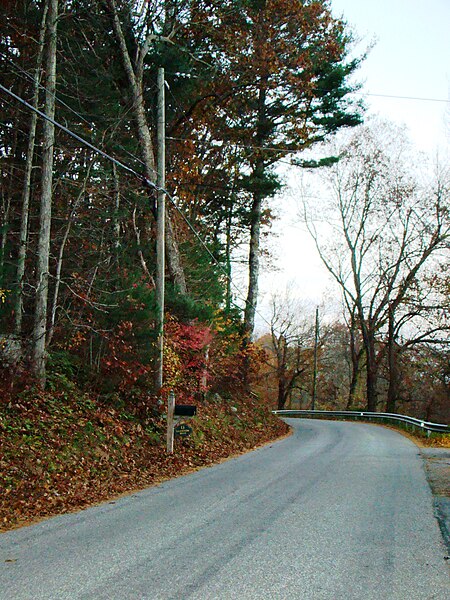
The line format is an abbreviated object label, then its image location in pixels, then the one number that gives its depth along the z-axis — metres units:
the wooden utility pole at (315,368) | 46.52
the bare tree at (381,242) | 34.75
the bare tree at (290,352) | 53.66
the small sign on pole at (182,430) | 13.96
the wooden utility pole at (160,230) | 14.71
